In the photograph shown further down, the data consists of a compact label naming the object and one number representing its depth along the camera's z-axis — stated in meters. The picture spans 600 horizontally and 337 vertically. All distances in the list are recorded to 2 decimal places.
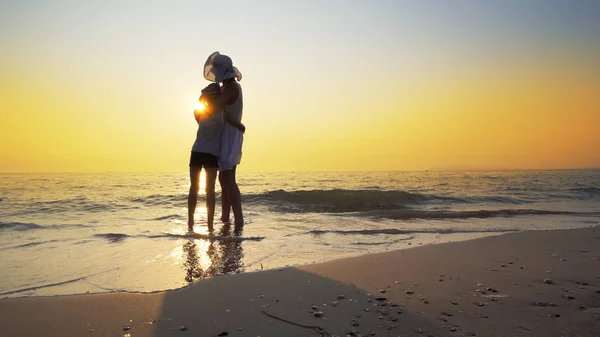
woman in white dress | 5.17
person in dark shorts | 5.24
